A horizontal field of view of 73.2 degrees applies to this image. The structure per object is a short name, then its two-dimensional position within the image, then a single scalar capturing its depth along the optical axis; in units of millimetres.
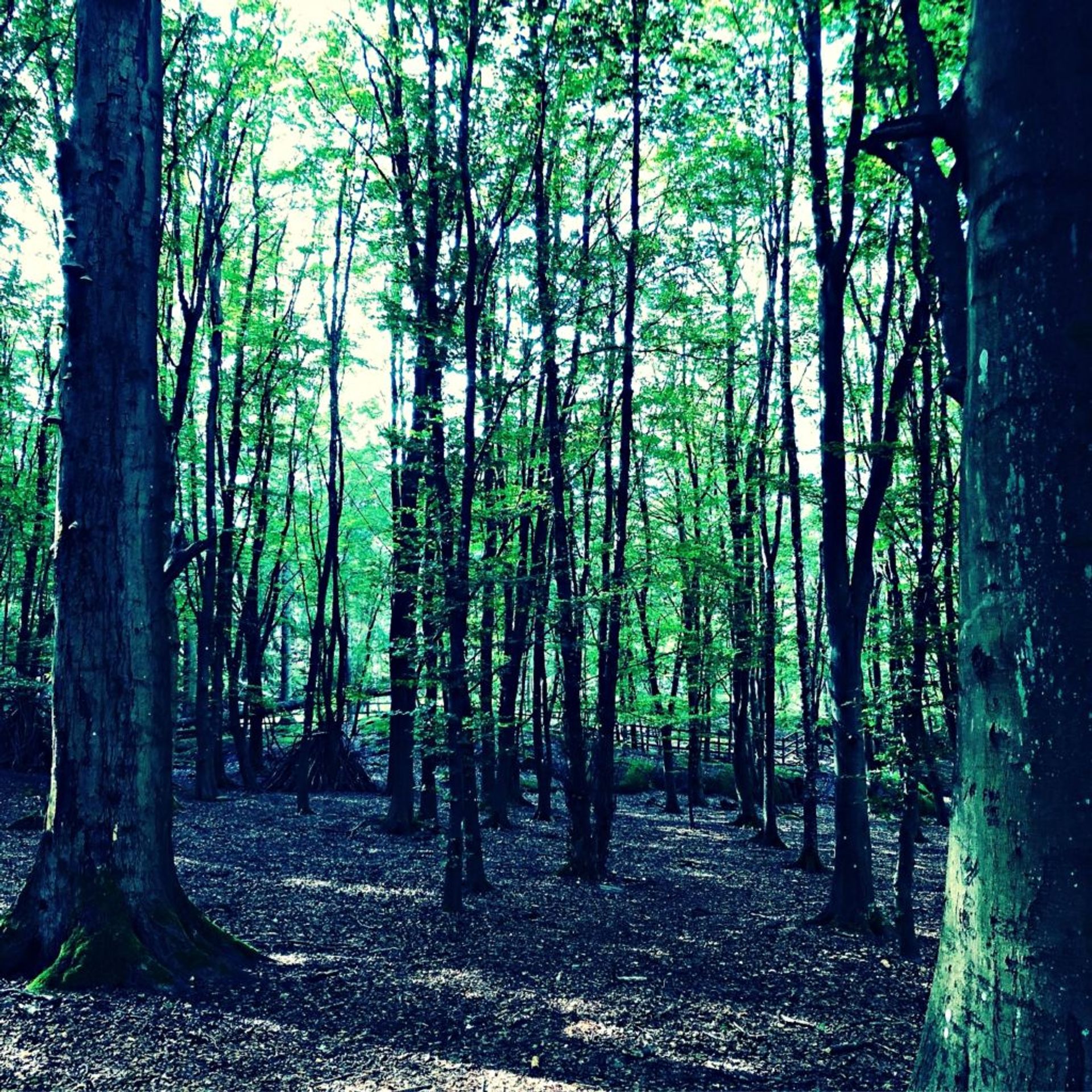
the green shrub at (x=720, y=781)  19000
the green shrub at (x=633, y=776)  18422
